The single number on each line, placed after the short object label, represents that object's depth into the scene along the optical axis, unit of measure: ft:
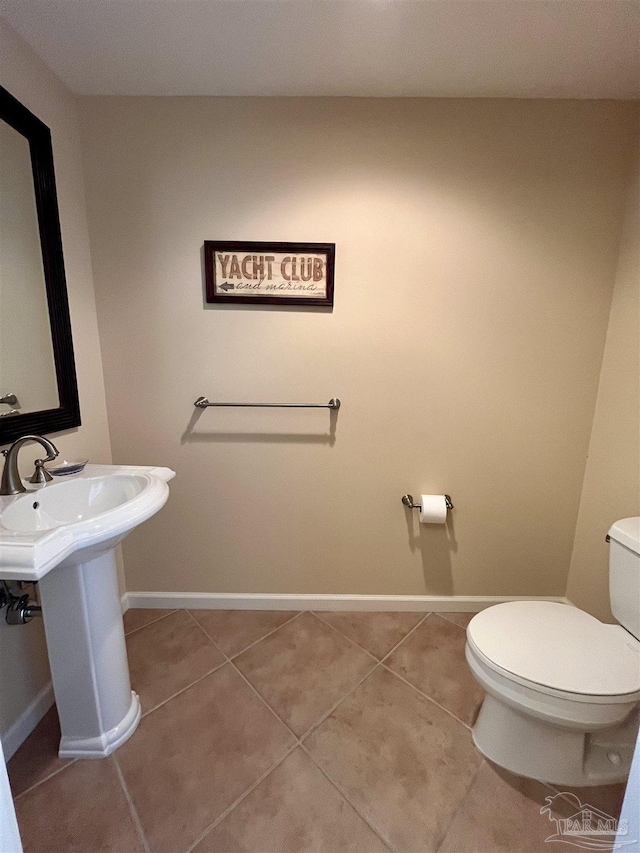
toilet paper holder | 5.25
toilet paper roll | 5.03
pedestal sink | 3.08
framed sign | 4.61
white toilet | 3.04
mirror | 3.66
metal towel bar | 4.92
